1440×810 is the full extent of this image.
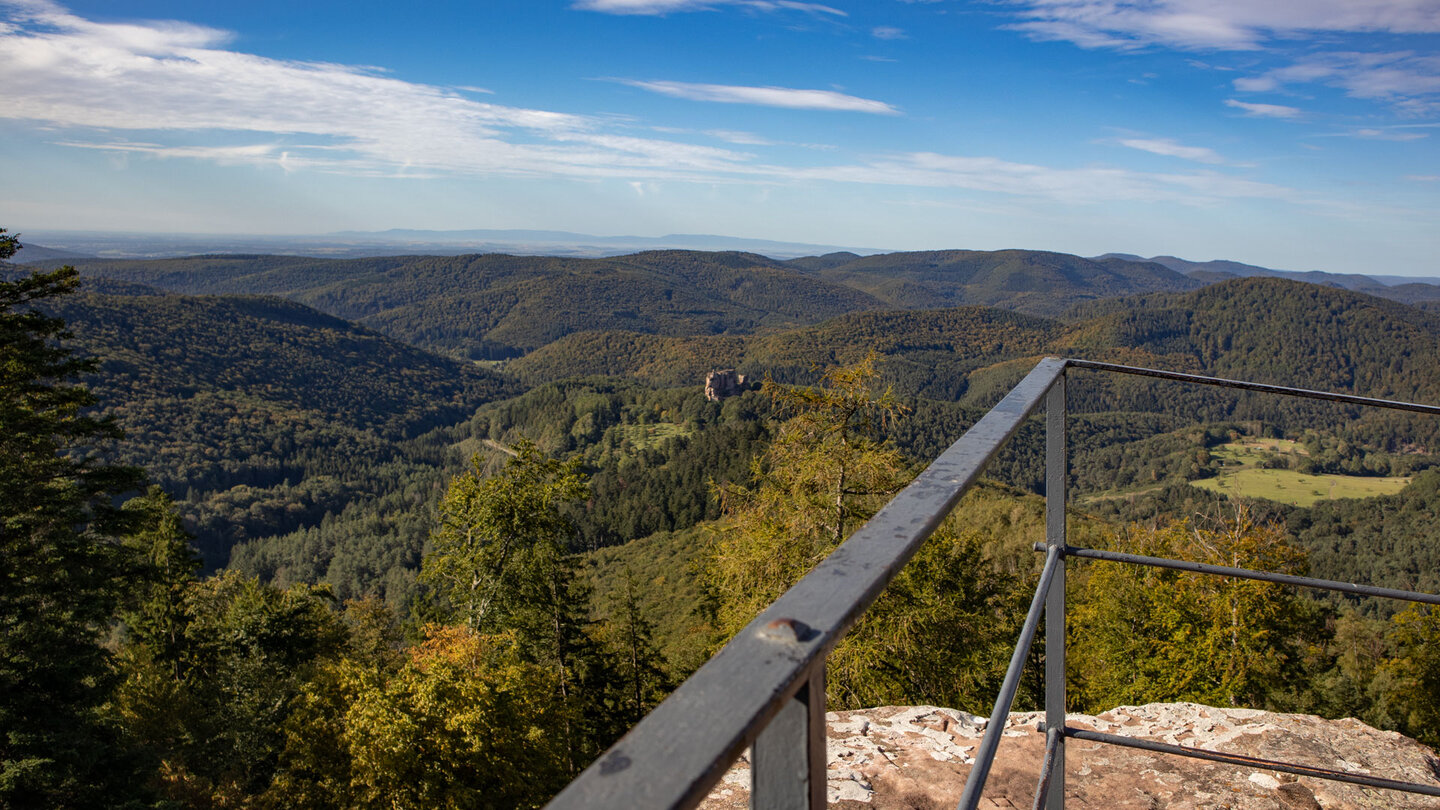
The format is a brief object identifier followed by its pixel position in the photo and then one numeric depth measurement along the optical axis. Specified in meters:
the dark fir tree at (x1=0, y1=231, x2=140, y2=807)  10.58
